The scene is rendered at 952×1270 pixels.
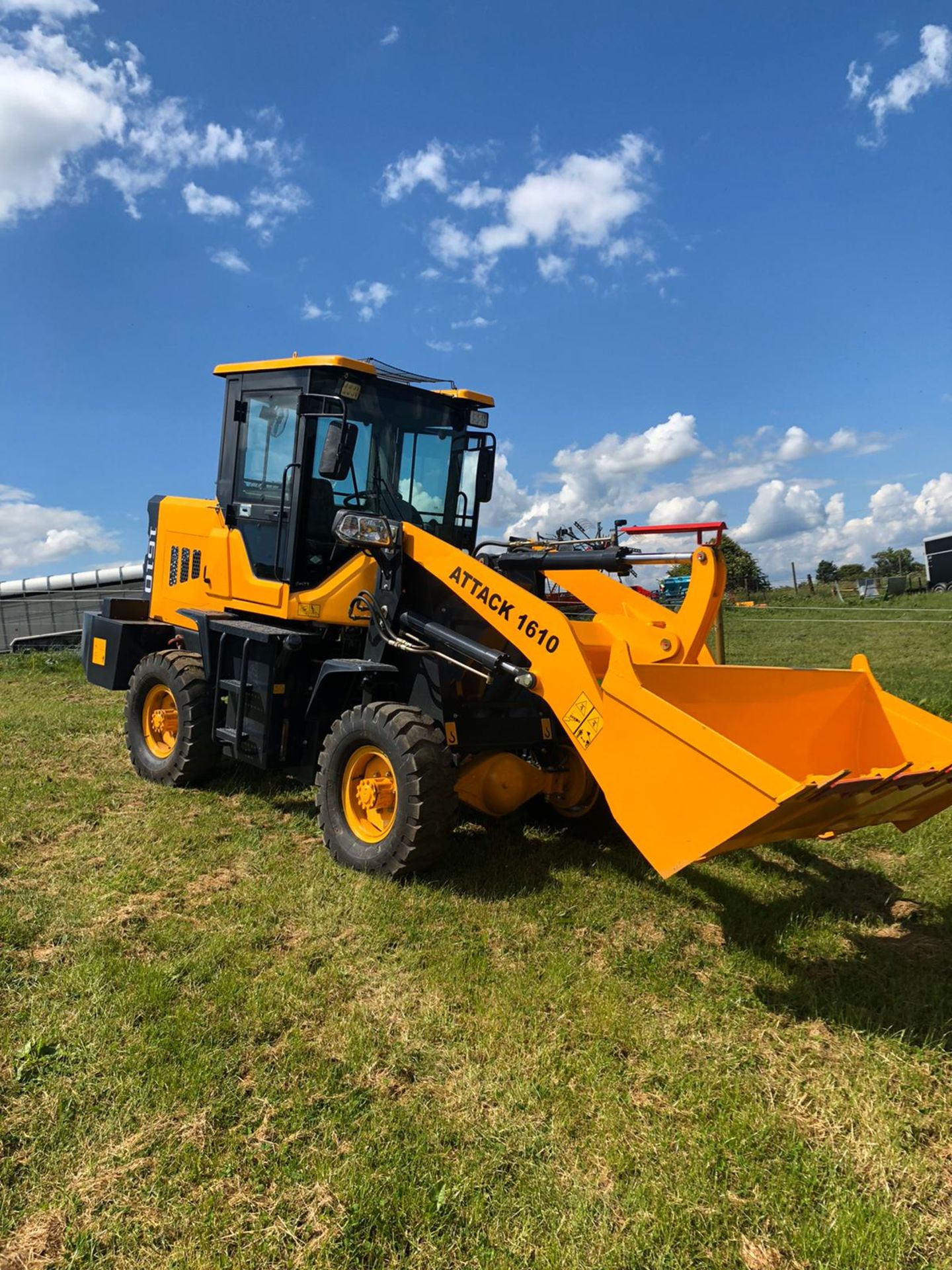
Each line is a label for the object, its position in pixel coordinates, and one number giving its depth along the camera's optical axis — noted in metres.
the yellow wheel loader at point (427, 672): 4.19
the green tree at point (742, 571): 46.69
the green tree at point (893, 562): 52.03
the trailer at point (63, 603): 23.25
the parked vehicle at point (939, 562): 39.84
